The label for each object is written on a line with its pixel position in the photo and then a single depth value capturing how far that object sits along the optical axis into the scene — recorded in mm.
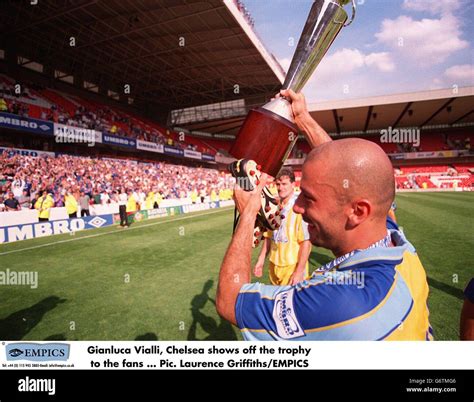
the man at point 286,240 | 3275
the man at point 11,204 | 11484
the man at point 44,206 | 11531
